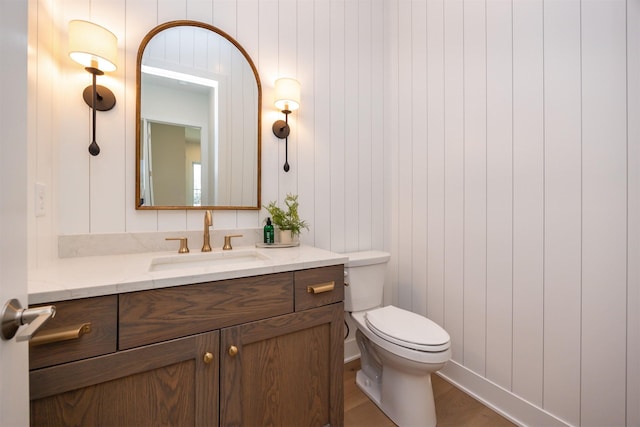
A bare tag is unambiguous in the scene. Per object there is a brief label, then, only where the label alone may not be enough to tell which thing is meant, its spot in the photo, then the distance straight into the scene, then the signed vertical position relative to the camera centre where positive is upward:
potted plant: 1.54 -0.05
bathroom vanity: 0.75 -0.47
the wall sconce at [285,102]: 1.55 +0.67
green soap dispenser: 1.53 -0.13
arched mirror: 1.31 +0.50
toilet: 1.23 -0.66
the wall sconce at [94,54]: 1.07 +0.66
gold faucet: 1.34 -0.09
